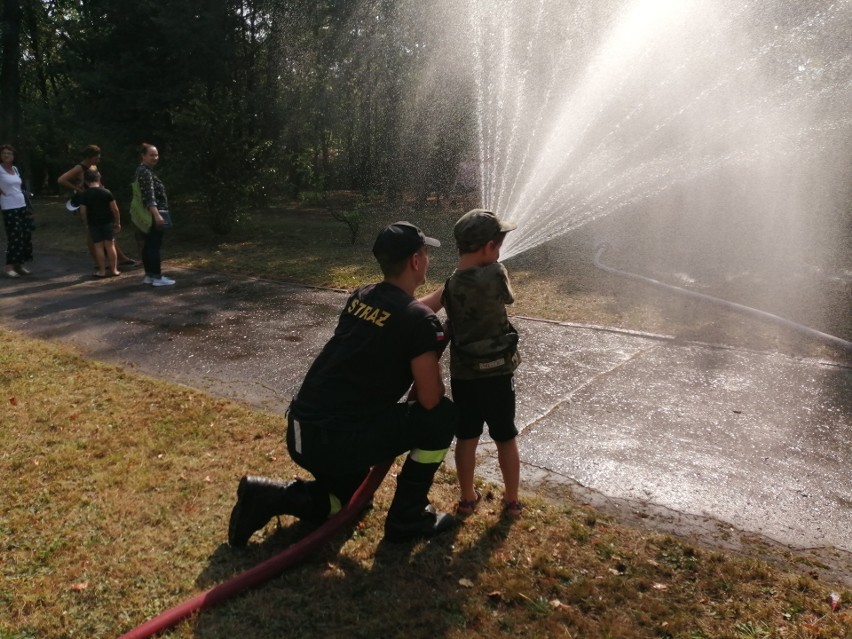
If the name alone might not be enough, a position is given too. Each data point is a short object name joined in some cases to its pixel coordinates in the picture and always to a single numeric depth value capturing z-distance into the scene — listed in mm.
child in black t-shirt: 9883
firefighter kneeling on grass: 3107
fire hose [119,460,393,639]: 2697
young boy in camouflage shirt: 3303
